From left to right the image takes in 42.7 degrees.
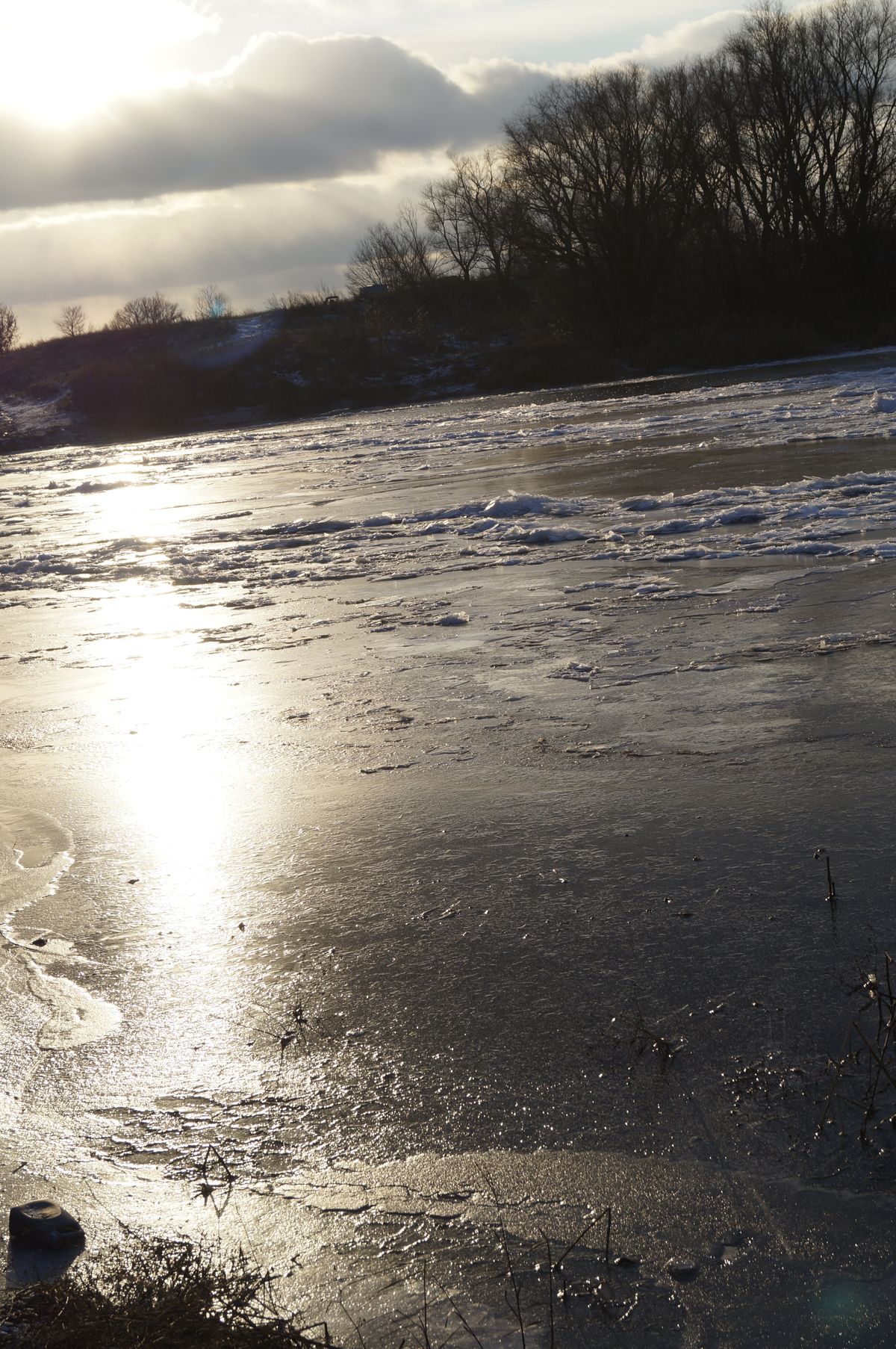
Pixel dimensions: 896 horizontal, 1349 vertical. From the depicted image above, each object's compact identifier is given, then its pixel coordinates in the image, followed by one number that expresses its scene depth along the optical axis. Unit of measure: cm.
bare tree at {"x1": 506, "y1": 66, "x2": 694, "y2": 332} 4331
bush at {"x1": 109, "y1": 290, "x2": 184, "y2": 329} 6731
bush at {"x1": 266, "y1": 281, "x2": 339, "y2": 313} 5516
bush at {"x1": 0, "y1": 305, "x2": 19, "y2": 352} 6053
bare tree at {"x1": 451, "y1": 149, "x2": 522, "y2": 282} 4794
